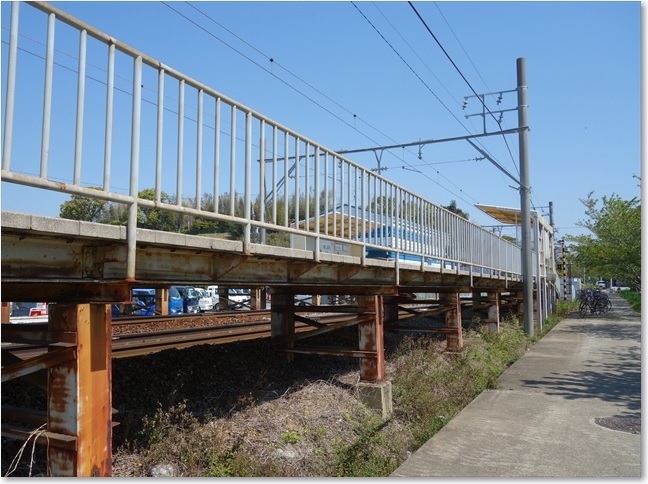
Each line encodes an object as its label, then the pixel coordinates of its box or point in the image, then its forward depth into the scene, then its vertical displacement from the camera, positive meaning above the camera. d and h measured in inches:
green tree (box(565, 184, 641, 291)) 1221.7 +111.2
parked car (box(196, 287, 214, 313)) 1234.5 -16.7
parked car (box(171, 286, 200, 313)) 1177.2 -13.5
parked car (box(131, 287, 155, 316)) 972.6 -13.0
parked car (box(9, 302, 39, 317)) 1121.5 -32.9
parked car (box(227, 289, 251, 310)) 1013.0 -18.6
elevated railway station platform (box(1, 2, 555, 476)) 149.7 +16.2
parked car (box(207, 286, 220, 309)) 1328.7 -2.1
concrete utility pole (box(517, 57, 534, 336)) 781.9 +129.3
